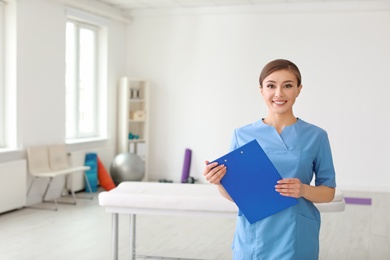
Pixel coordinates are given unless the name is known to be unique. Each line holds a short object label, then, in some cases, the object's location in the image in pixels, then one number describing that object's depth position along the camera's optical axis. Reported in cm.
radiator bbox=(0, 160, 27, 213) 573
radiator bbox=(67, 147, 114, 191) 714
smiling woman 161
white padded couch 347
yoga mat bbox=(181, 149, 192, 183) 824
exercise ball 759
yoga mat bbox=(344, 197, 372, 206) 677
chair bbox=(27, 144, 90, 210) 615
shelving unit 818
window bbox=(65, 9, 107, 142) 744
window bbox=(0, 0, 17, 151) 605
